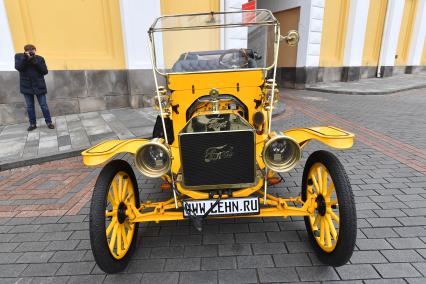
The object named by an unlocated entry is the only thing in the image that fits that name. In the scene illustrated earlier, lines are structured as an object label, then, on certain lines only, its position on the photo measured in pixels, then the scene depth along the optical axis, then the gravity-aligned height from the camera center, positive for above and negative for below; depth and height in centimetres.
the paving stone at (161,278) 222 -160
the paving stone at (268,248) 250 -156
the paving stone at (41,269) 235 -162
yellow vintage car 220 -84
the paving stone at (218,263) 235 -158
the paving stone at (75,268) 235 -161
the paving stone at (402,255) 235 -154
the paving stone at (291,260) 234 -156
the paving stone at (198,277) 221 -159
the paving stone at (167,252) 250 -159
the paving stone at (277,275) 220 -157
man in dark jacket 558 -30
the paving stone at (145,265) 235 -160
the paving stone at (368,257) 234 -154
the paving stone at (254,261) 235 -157
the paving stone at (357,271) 220 -156
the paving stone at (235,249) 250 -157
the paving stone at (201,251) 250 -158
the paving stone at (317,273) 219 -156
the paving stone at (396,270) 219 -155
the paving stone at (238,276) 221 -158
